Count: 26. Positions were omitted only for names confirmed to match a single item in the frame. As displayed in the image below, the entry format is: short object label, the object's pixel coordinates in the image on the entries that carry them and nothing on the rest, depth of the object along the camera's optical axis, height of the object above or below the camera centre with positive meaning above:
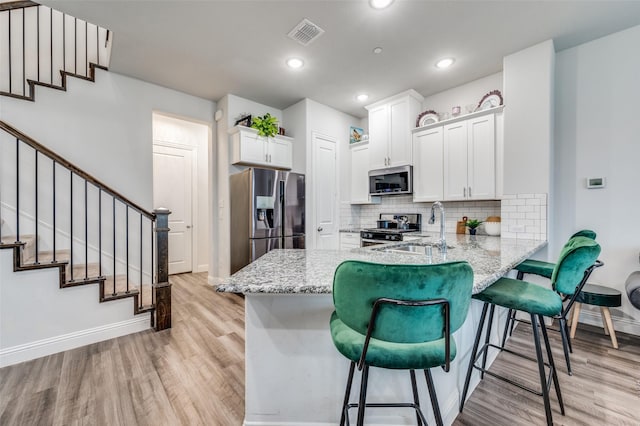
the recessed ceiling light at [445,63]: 2.94 +1.67
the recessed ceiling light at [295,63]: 2.92 +1.67
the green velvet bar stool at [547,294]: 1.36 -0.47
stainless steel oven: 3.54 -0.26
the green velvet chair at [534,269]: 2.14 -0.49
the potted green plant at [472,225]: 3.16 -0.17
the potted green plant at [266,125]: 3.72 +1.23
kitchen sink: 2.23 -0.31
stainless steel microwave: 3.72 +0.45
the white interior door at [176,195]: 4.80 +0.32
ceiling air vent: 2.35 +1.66
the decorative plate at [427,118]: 3.62 +1.29
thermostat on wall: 2.54 +0.27
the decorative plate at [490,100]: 3.05 +1.30
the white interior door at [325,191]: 4.06 +0.32
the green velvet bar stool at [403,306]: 0.80 -0.30
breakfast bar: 1.30 -0.78
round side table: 2.17 -0.74
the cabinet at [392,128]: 3.71 +1.21
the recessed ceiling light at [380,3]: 2.07 +1.64
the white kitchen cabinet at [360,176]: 4.33 +0.59
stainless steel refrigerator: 3.35 -0.02
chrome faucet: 1.99 -0.20
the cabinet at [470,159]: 3.02 +0.62
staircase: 2.54 +0.23
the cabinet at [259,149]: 3.62 +0.90
